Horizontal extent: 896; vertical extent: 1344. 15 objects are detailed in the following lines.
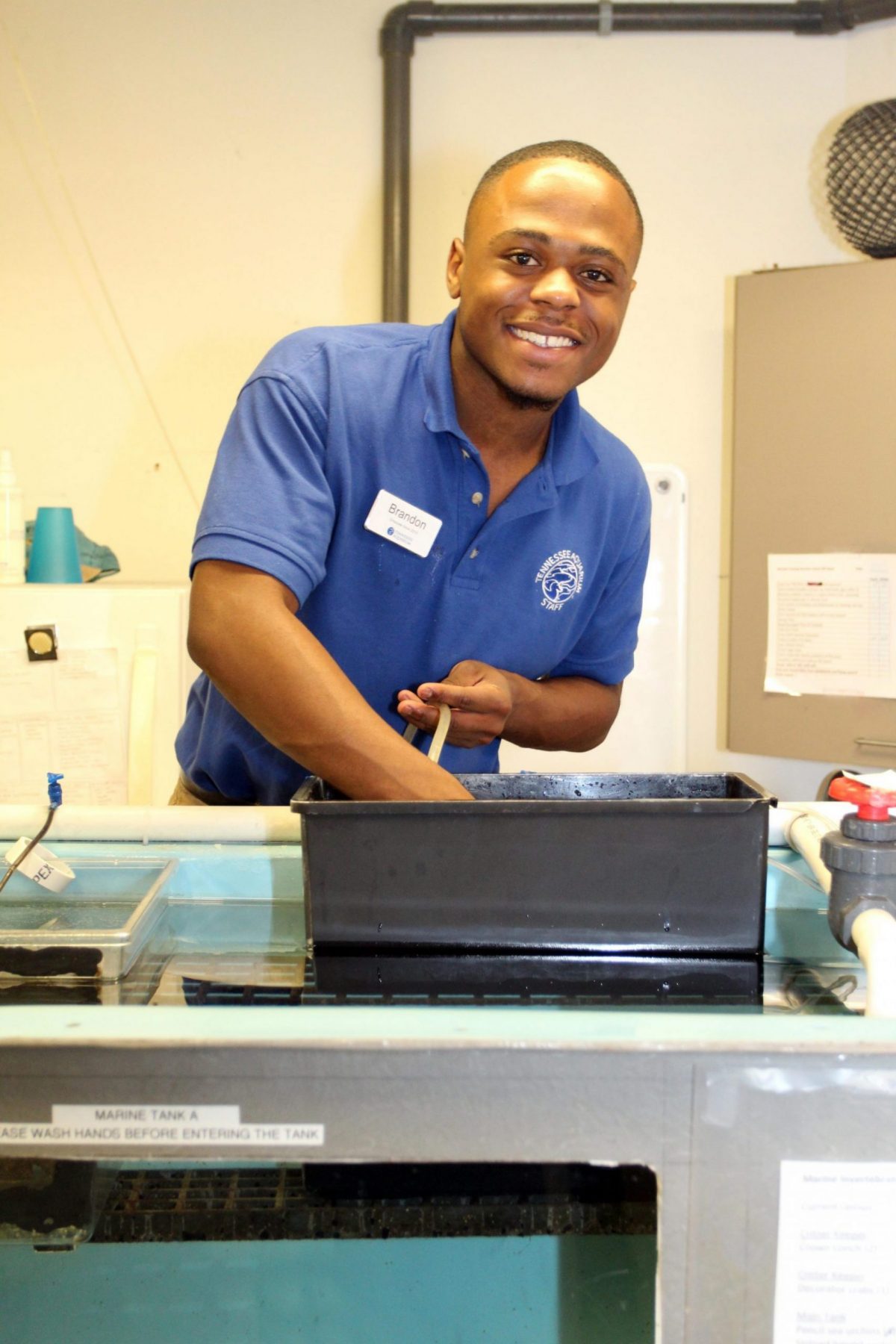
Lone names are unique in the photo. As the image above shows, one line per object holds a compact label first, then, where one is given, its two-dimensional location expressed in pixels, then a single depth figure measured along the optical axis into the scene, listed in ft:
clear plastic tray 2.50
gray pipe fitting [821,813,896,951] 2.44
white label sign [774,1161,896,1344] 1.92
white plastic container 7.18
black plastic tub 2.55
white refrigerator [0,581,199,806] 6.91
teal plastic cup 7.37
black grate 2.16
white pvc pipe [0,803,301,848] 3.53
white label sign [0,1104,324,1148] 1.90
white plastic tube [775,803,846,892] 2.87
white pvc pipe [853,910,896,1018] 2.18
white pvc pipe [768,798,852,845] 3.37
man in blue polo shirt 3.93
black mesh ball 7.41
